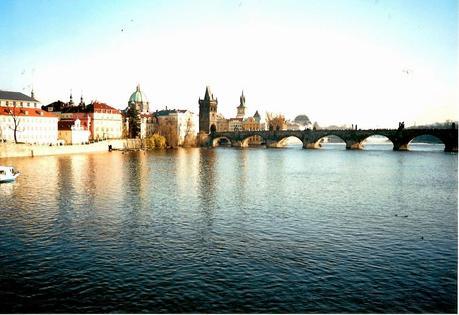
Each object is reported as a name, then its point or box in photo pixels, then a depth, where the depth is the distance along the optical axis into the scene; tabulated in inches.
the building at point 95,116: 4958.2
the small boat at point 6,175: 1674.2
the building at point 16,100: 4106.8
